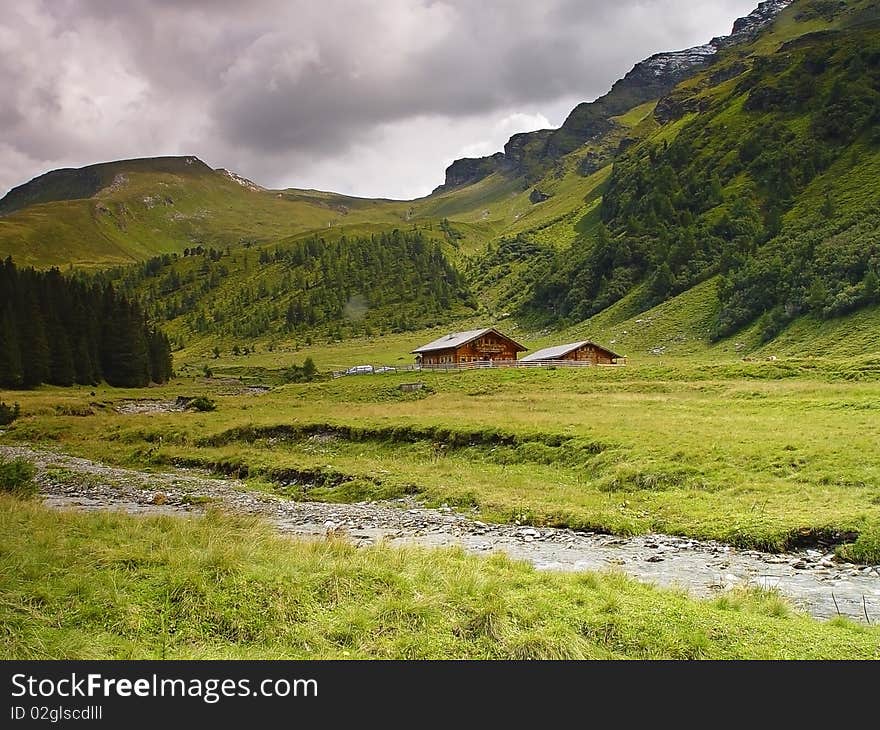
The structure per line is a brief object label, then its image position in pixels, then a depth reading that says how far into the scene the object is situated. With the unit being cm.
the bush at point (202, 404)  5891
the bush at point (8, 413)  5347
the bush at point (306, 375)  9319
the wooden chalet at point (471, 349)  9450
